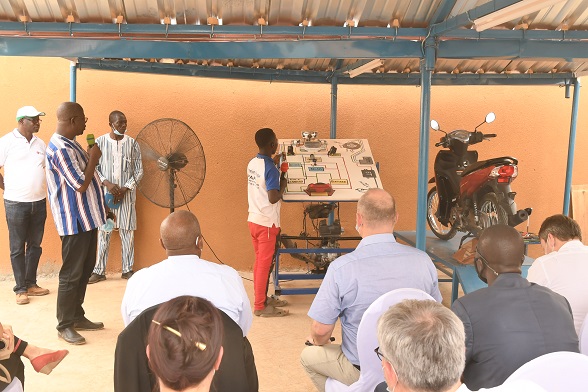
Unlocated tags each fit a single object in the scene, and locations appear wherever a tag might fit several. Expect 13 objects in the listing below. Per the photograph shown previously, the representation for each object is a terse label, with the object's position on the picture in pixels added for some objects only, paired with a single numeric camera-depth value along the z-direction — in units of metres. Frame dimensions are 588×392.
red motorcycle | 5.22
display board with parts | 6.04
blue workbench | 4.89
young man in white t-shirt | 5.43
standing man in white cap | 5.77
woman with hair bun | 1.48
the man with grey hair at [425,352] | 1.58
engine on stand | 6.11
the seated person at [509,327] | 2.19
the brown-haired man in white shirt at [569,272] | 2.88
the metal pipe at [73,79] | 6.13
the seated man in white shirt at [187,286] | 2.47
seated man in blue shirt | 2.80
